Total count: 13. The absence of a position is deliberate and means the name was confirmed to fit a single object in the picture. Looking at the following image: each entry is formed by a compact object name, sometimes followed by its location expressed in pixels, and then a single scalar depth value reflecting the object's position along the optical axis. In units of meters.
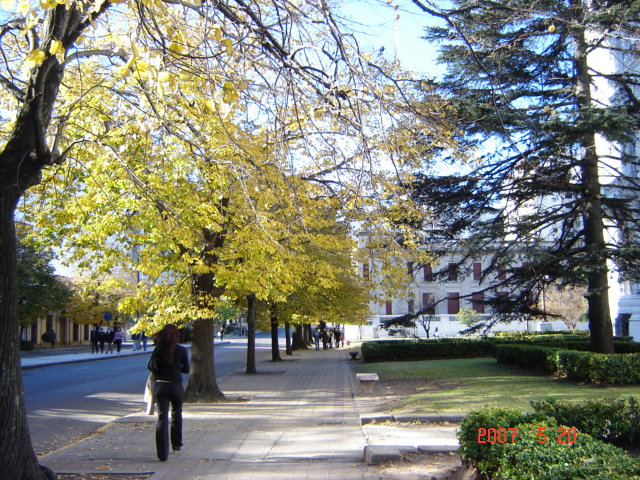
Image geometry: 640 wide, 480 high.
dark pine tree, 14.62
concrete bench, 16.00
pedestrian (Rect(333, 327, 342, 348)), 49.79
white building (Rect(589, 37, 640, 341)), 24.77
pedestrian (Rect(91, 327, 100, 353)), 40.62
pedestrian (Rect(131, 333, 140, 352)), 44.06
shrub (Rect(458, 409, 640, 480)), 4.10
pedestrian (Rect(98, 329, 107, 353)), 40.72
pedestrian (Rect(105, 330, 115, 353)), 41.22
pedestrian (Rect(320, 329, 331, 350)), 47.75
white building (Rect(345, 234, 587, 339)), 54.90
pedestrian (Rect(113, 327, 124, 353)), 41.38
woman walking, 7.64
